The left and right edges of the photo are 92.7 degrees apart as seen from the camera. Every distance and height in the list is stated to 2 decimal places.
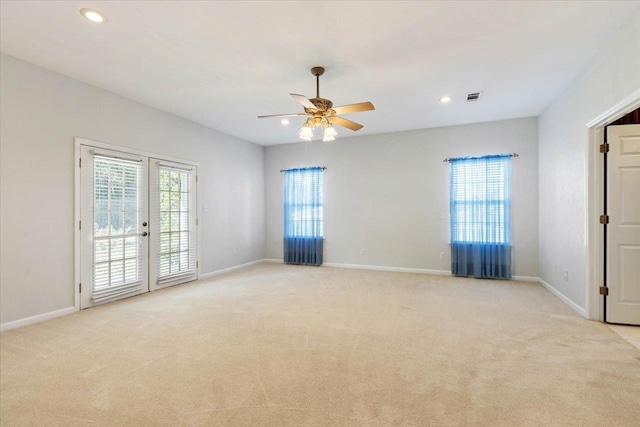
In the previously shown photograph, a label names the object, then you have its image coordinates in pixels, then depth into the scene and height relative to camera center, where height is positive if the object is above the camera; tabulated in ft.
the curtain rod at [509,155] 18.13 +3.55
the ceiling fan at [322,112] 10.53 +3.71
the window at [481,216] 18.22 -0.10
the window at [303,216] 23.15 -0.14
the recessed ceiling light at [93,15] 8.38 +5.57
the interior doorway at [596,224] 11.48 -0.36
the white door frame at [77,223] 12.71 -0.38
